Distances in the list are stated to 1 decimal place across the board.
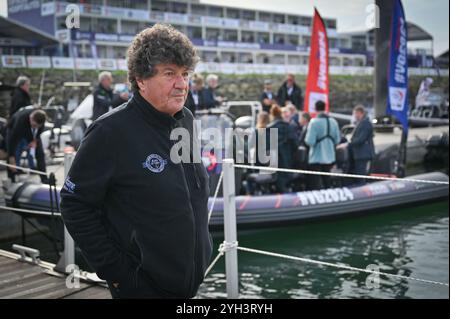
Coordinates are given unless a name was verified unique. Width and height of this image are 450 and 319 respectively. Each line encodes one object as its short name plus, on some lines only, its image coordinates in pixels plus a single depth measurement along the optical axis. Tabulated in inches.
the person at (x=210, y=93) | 394.9
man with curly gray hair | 76.2
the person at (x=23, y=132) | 316.5
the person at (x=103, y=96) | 342.3
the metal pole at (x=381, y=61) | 535.8
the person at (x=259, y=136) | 320.5
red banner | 491.8
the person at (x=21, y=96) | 358.6
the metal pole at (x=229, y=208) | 157.0
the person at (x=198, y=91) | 372.8
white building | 1862.7
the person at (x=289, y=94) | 487.5
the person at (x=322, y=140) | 343.0
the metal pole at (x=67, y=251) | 167.2
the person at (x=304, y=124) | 377.1
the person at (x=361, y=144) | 364.8
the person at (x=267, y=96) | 470.0
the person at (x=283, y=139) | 332.5
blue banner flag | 453.7
